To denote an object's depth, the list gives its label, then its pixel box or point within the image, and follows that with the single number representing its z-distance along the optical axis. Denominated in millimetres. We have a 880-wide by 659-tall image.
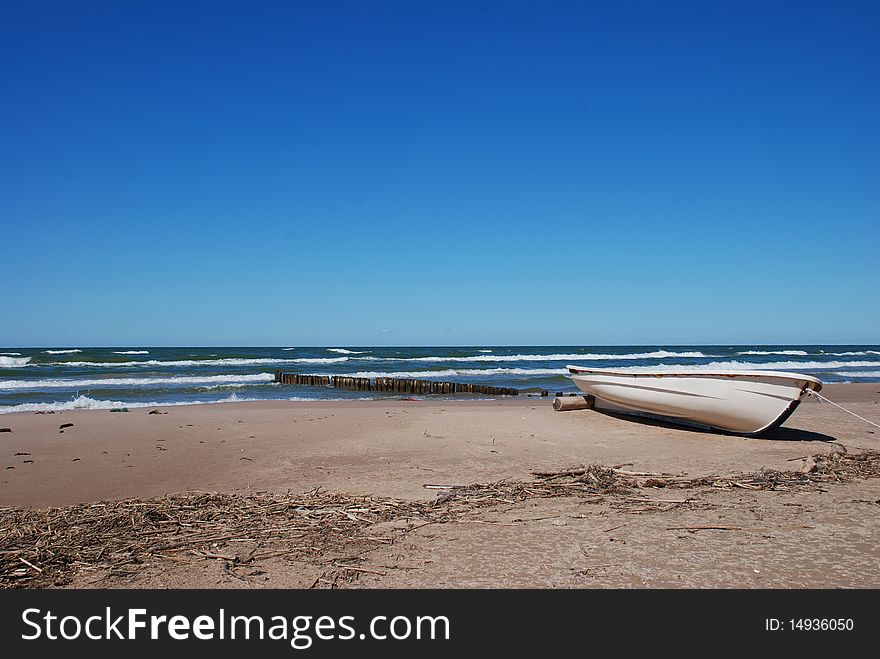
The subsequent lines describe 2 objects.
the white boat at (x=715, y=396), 9086
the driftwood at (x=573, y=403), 12773
